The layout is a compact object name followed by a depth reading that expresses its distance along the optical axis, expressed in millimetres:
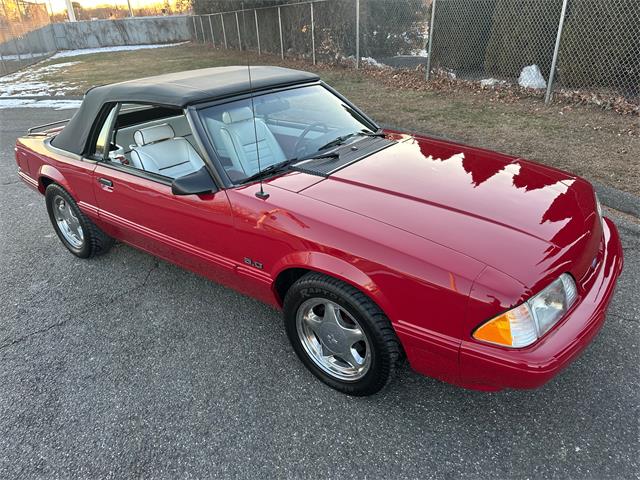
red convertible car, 1853
